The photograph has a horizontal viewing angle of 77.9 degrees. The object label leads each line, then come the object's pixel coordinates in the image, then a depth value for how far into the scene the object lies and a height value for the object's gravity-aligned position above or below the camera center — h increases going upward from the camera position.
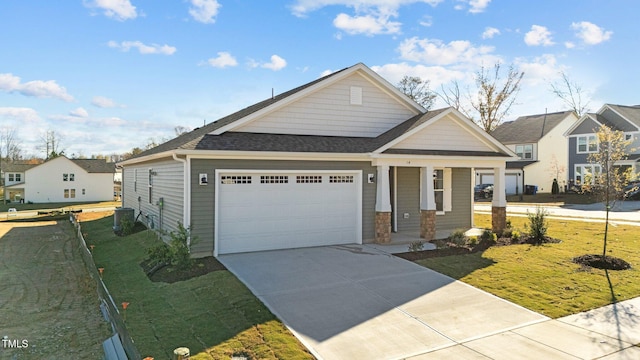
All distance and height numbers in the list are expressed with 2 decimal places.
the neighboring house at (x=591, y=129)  33.97 +4.54
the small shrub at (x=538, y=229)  13.41 -1.68
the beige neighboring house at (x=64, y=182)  42.88 -0.28
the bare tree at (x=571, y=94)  50.19 +11.01
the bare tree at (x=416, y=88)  42.38 +9.90
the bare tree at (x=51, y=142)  64.69 +6.21
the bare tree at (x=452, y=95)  43.94 +9.48
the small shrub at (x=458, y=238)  12.57 -1.89
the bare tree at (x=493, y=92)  41.69 +9.28
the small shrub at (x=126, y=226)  16.58 -1.99
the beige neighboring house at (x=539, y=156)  37.94 +2.33
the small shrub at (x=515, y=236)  13.56 -1.96
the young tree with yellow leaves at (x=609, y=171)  10.97 +0.25
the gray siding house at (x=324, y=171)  11.30 +0.29
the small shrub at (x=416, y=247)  11.98 -2.04
